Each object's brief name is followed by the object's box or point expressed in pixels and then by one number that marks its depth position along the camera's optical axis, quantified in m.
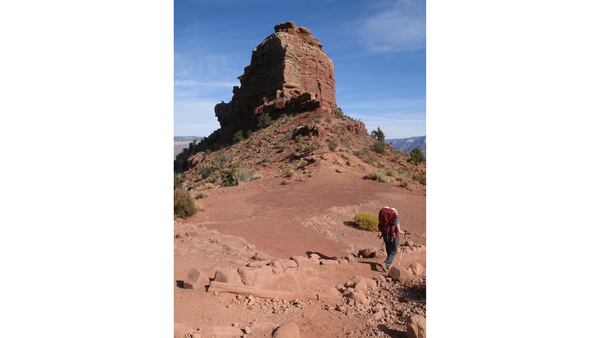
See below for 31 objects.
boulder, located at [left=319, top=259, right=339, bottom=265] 4.99
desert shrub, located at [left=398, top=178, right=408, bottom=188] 13.39
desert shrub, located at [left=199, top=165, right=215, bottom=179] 19.31
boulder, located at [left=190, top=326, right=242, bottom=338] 2.54
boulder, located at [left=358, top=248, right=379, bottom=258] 5.82
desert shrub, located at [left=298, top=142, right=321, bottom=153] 18.17
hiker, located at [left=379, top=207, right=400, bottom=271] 5.04
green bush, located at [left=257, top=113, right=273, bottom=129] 26.34
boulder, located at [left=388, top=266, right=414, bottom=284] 4.33
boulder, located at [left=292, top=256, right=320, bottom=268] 4.63
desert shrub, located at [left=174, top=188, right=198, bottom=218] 8.84
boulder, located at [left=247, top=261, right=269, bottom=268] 4.10
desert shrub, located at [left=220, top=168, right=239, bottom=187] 14.40
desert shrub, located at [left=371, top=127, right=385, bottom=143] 25.54
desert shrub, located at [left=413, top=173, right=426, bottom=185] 16.03
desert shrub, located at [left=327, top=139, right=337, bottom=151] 18.18
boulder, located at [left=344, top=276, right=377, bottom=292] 3.92
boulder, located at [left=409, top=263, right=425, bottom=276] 4.54
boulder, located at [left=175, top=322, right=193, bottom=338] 2.50
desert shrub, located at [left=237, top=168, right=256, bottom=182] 14.54
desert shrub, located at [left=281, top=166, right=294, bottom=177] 14.55
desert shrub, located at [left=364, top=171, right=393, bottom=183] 13.71
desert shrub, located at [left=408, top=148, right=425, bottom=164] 21.54
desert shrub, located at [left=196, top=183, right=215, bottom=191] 14.02
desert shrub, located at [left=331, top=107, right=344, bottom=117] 25.95
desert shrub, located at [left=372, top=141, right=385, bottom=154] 20.83
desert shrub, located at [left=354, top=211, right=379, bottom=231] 8.52
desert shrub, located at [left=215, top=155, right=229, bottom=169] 20.98
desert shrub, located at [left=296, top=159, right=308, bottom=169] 15.62
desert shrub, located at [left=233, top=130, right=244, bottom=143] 26.31
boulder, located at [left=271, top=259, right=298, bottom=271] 4.14
